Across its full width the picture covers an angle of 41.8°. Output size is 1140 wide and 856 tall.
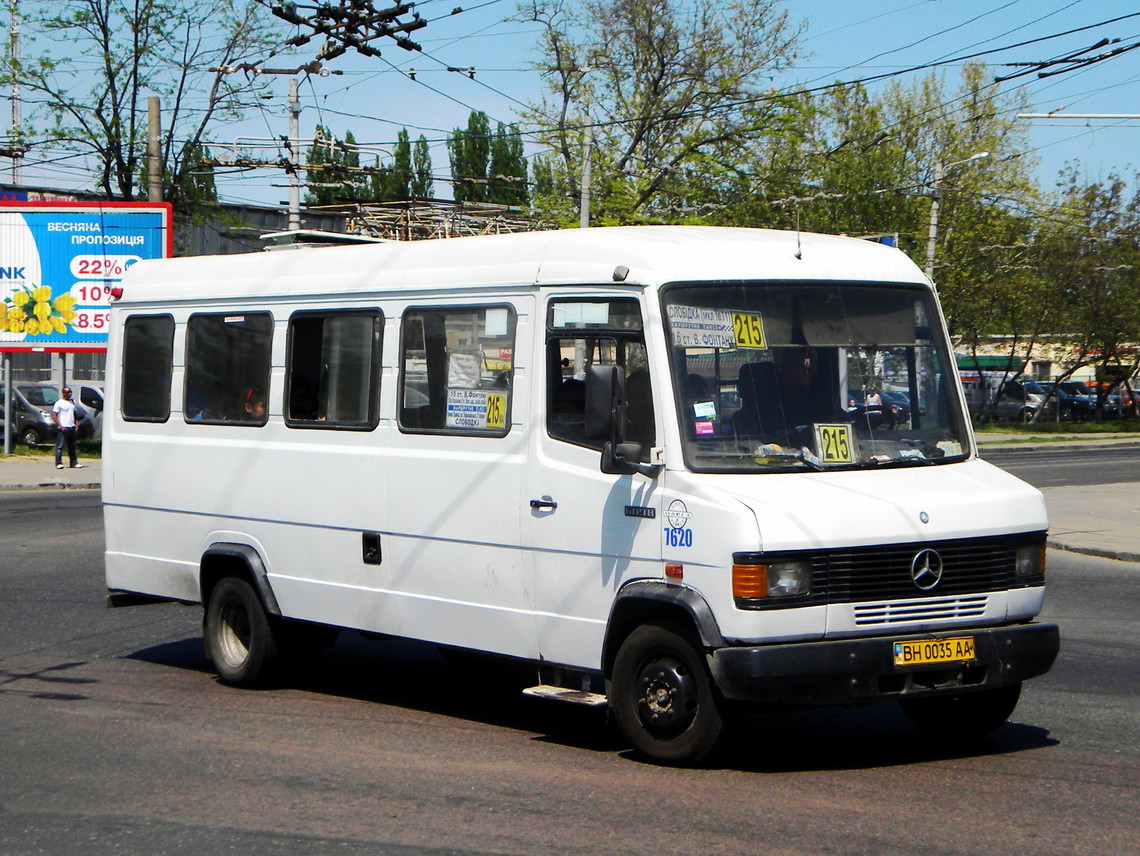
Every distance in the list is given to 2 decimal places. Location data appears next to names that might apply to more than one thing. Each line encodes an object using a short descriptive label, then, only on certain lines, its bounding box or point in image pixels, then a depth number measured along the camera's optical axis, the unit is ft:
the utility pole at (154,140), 95.55
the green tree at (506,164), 261.03
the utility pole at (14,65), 124.47
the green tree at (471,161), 258.78
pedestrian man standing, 98.89
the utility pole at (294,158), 104.42
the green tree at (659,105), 152.76
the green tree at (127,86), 125.59
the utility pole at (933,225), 127.39
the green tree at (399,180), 255.09
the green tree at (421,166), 263.90
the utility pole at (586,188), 111.23
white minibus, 21.42
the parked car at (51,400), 123.24
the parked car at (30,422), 118.73
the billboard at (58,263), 111.55
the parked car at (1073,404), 204.23
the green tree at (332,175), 108.47
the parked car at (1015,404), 196.34
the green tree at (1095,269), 177.17
